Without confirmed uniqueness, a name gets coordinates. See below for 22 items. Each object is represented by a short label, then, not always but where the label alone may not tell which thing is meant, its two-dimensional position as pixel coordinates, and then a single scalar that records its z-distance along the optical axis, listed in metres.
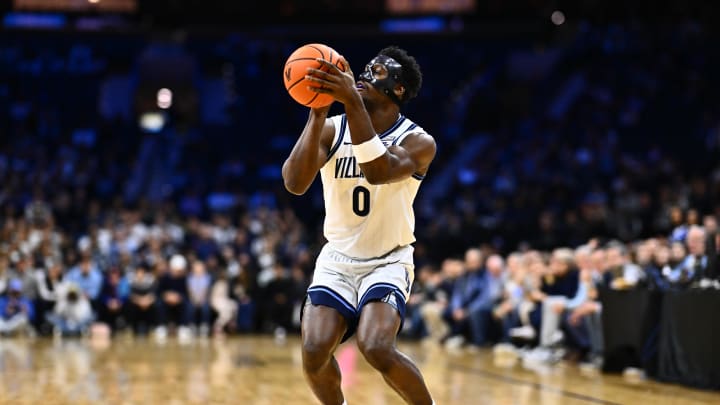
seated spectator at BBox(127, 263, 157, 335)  18.55
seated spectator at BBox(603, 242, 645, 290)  11.94
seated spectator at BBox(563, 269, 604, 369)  12.73
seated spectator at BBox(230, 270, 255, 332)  19.41
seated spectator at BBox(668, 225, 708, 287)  10.55
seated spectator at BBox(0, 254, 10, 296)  17.69
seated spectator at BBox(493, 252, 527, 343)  15.13
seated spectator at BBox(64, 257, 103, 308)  18.30
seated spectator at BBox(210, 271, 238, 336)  19.17
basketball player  5.17
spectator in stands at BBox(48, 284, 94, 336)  17.94
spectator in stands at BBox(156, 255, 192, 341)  18.70
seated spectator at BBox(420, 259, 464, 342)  17.69
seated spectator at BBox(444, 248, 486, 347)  16.58
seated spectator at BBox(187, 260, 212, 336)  18.95
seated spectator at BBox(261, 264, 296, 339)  19.50
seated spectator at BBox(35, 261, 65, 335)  18.02
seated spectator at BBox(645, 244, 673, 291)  11.27
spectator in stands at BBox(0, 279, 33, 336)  17.33
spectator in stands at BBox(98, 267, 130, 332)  18.59
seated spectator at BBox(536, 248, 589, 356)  13.64
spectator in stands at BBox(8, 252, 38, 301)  17.95
